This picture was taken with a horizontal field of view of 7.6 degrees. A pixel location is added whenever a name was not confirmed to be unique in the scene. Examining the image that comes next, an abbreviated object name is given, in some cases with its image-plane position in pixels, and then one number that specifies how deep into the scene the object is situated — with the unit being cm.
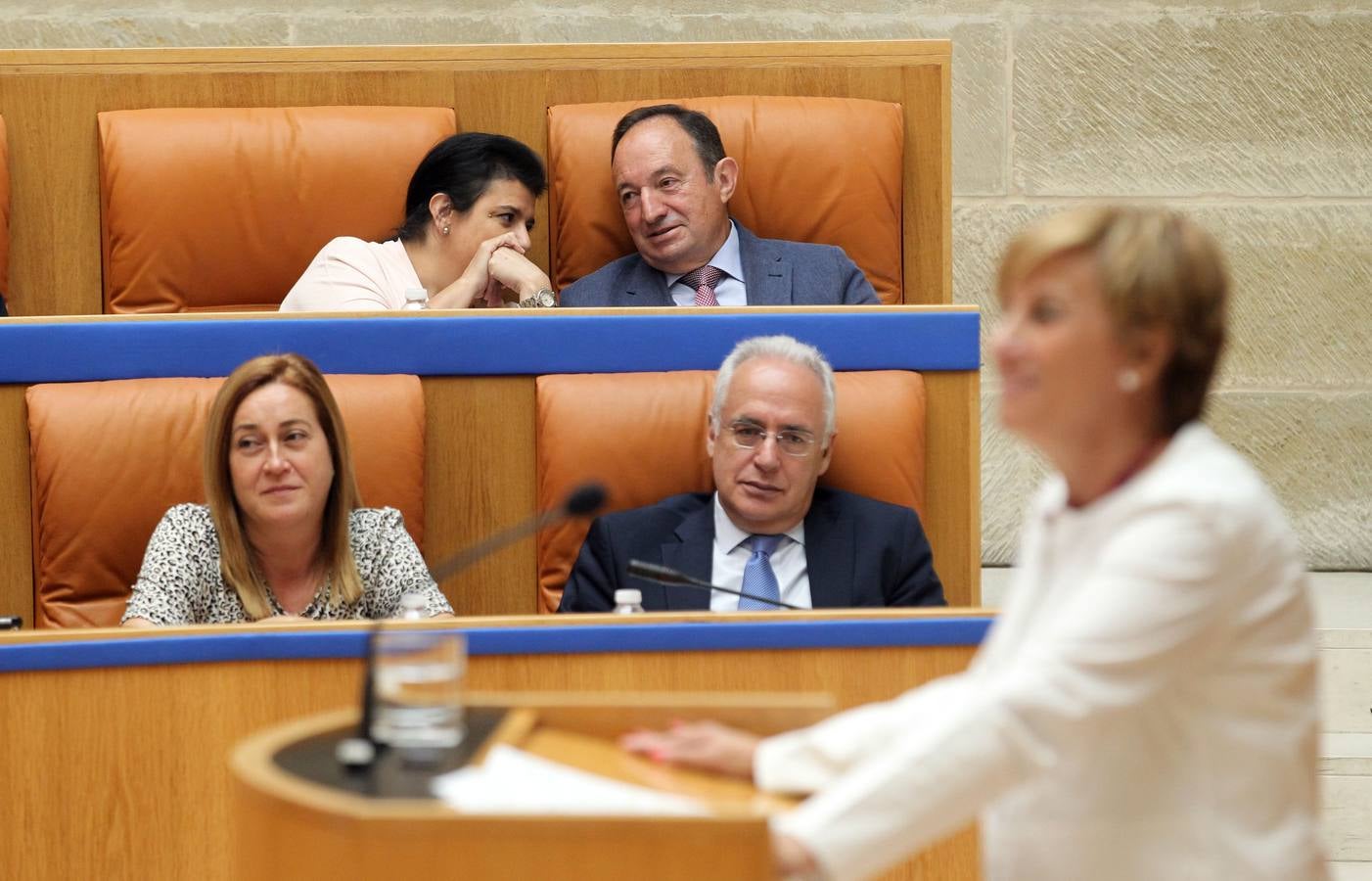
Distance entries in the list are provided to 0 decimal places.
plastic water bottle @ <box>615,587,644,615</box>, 1366
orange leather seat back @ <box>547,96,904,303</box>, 1472
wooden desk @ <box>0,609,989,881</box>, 1344
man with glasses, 1399
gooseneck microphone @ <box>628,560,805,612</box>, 1372
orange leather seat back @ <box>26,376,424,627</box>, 1401
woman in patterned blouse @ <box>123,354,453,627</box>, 1392
